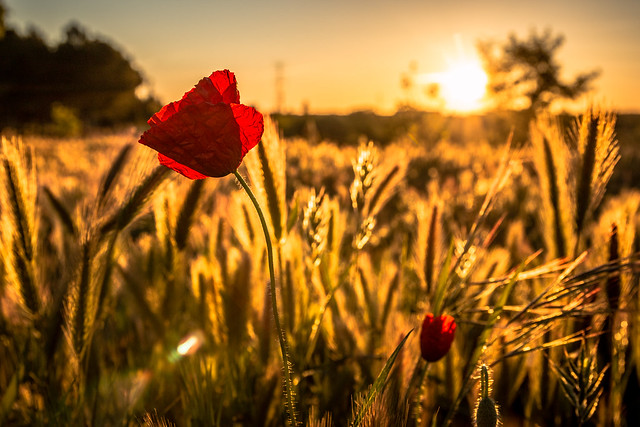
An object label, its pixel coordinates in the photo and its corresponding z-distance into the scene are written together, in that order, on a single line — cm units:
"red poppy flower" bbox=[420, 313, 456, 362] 64
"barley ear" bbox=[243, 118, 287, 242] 77
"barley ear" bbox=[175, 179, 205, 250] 103
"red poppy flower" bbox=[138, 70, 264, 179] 51
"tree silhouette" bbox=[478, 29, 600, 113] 3241
